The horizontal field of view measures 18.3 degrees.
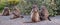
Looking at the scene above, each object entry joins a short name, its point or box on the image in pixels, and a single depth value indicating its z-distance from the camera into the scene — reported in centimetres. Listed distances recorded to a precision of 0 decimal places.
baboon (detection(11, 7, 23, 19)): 893
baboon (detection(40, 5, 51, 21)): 815
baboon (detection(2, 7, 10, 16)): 1040
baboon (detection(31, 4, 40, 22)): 773
